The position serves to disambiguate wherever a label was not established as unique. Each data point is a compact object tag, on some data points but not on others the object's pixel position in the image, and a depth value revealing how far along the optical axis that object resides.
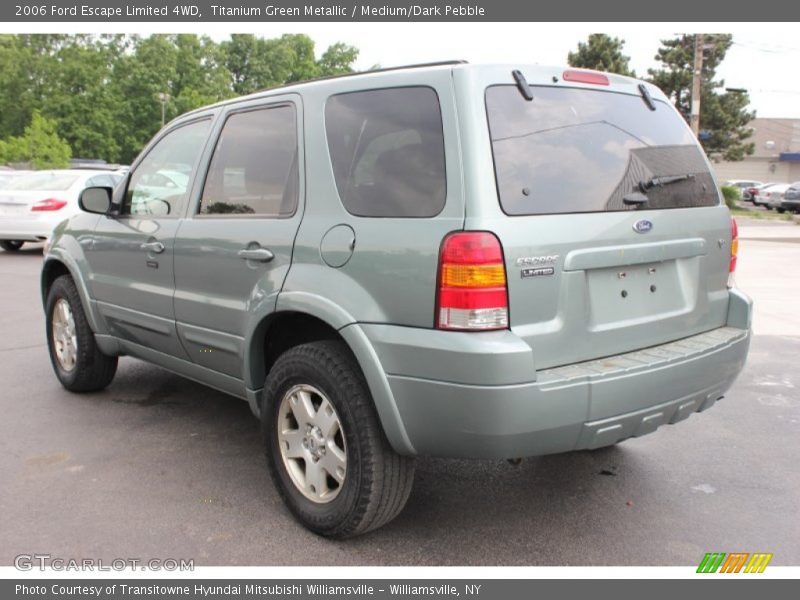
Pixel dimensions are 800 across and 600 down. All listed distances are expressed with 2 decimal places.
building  64.94
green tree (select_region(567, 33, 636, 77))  38.09
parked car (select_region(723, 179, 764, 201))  43.25
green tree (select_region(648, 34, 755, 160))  39.28
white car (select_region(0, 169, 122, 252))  13.26
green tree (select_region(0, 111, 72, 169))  29.41
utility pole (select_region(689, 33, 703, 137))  24.87
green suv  2.62
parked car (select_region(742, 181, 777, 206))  40.04
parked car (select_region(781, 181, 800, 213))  32.12
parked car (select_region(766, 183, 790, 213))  37.79
